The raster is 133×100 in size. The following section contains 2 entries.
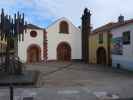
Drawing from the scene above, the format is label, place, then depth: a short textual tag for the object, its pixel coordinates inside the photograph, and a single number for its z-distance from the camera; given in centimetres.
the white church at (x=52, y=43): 1569
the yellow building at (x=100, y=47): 1239
